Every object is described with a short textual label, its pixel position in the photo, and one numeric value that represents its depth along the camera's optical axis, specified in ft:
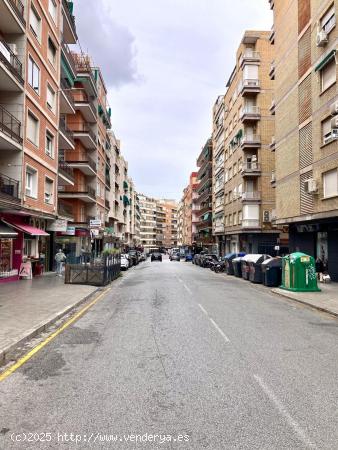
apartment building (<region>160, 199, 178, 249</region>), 631.73
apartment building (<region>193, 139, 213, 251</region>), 236.63
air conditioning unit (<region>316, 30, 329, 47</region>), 68.97
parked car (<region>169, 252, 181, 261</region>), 252.62
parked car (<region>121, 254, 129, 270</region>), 115.44
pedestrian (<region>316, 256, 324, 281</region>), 74.29
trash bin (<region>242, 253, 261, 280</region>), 79.26
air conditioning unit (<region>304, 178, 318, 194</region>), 71.72
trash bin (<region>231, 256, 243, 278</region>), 90.33
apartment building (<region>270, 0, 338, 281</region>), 68.74
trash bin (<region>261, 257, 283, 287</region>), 66.90
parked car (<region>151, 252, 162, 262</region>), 216.37
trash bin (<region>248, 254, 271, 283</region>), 73.56
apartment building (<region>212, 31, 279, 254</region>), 133.08
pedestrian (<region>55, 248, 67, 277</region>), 80.62
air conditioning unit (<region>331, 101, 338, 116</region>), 62.63
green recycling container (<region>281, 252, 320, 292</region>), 55.57
